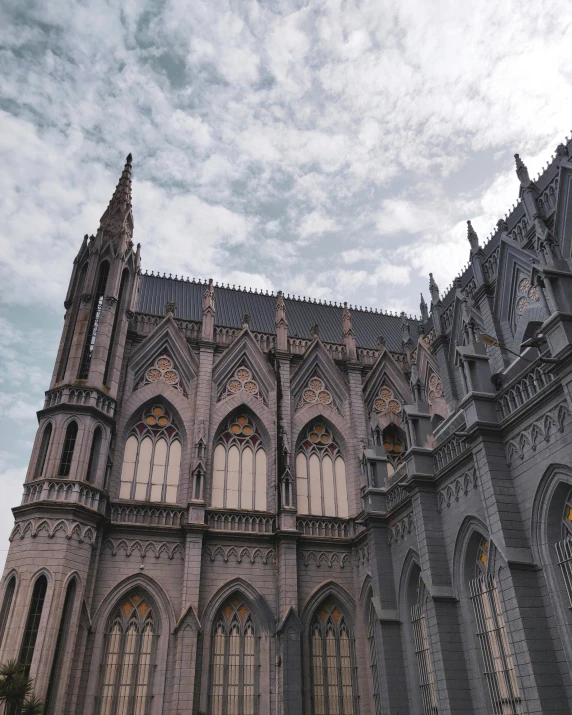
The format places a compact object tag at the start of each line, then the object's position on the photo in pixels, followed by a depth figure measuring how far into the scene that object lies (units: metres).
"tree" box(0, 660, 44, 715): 16.88
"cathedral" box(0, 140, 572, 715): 14.82
